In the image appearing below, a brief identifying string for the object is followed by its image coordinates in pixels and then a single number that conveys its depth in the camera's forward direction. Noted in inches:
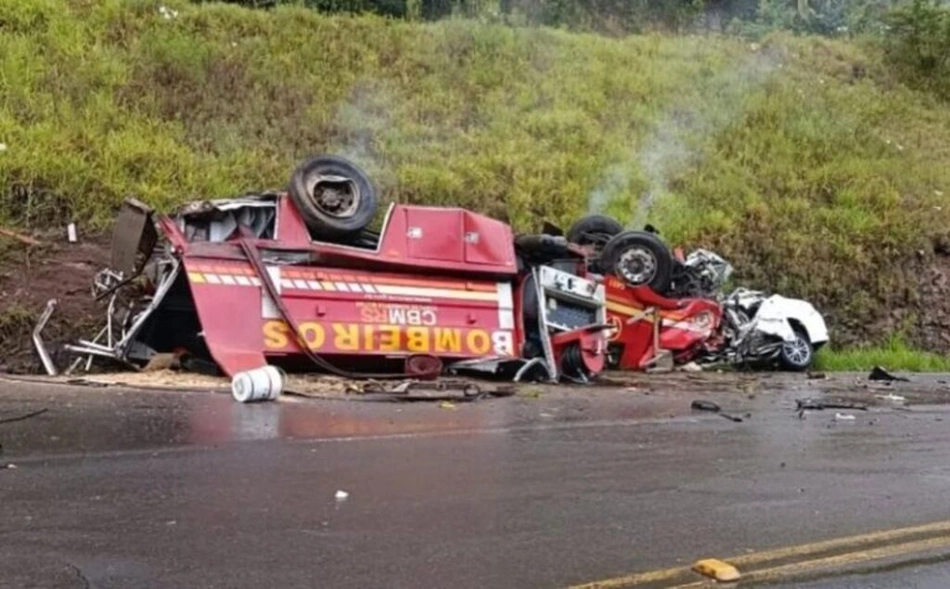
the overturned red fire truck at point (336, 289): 382.0
